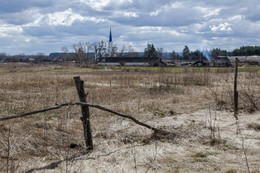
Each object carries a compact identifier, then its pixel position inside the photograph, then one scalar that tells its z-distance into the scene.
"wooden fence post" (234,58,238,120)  8.97
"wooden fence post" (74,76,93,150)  5.24
